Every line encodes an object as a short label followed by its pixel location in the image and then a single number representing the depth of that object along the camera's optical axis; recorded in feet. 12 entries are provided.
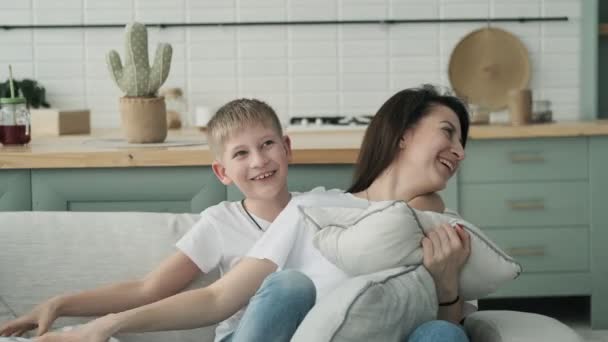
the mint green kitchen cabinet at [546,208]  13.24
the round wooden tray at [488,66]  15.43
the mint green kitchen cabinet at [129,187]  10.37
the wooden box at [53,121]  13.24
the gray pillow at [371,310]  5.82
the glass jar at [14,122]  11.23
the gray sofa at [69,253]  8.36
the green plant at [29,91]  14.92
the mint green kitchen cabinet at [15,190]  10.38
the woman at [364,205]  6.41
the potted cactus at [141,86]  10.93
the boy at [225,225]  7.54
